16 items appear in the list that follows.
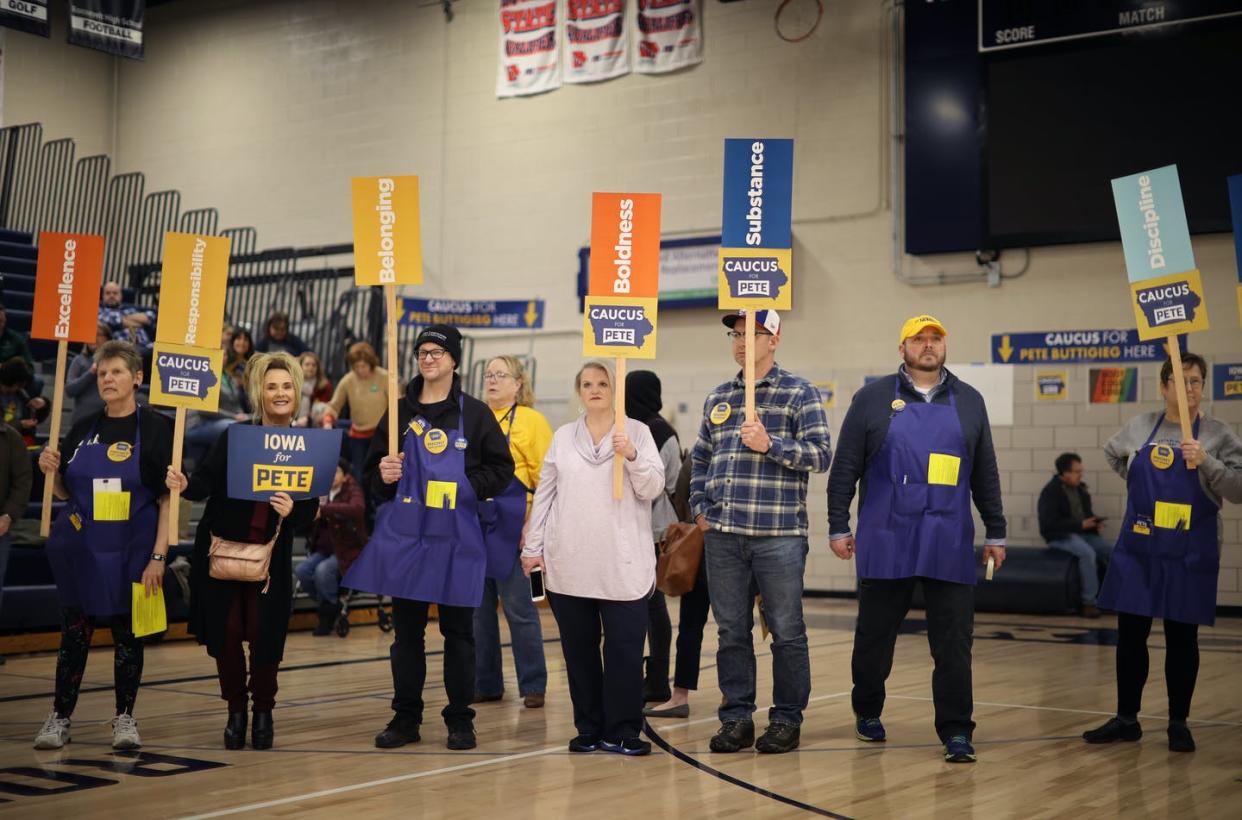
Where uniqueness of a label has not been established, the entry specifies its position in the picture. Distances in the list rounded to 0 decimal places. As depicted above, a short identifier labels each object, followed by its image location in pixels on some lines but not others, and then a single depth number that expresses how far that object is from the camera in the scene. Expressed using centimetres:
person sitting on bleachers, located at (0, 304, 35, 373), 943
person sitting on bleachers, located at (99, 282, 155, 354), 1136
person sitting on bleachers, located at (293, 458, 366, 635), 935
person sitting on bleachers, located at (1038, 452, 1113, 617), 1162
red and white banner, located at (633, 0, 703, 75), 1401
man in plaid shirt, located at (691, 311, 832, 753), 490
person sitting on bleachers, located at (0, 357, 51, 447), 860
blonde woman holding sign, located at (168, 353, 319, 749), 486
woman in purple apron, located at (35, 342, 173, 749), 490
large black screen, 1097
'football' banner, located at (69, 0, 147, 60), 1051
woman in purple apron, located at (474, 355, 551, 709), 605
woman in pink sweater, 479
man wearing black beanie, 488
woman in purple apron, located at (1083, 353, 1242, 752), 508
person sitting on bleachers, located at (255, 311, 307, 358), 1227
